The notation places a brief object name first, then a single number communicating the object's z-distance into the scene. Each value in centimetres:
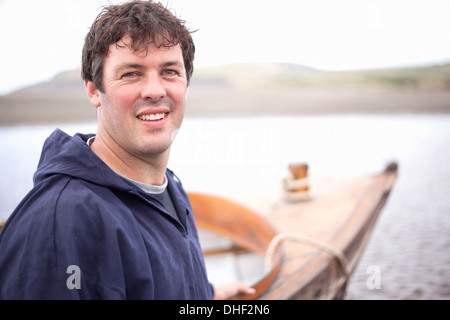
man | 104
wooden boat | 263
